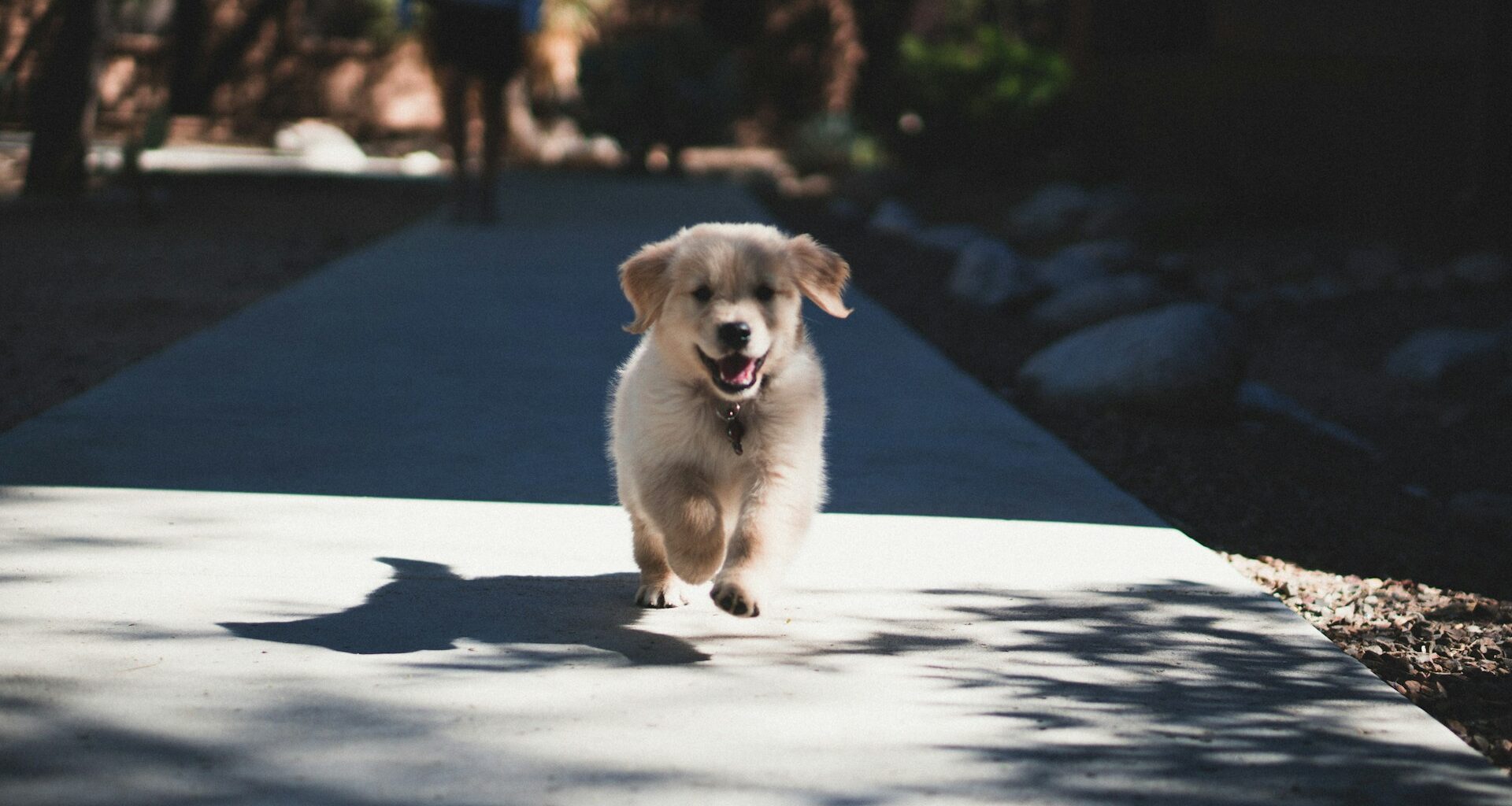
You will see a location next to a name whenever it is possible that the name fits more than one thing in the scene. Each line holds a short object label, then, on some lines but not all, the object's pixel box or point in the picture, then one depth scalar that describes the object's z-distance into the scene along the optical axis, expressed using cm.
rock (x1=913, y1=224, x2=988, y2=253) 1548
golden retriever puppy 430
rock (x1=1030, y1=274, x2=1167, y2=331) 1099
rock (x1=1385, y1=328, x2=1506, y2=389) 992
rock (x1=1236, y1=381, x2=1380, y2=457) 832
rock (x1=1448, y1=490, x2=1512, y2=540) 716
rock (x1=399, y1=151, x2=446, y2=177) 2255
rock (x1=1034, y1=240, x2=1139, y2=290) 1235
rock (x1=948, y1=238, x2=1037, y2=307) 1169
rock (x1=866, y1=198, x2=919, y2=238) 1664
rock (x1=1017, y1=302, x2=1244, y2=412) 777
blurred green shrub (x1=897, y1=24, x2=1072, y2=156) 1922
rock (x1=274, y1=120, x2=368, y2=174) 2338
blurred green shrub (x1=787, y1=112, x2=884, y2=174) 2352
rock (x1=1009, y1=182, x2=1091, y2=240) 1628
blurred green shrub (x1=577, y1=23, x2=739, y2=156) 2148
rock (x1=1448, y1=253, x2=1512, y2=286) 1249
